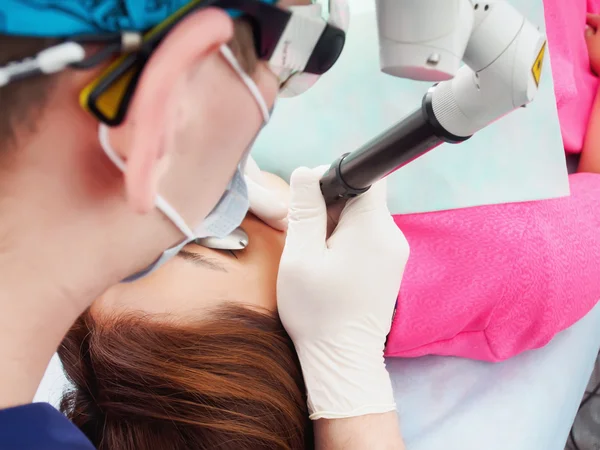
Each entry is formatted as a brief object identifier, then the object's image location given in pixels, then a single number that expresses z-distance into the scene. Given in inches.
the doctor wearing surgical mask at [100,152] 11.9
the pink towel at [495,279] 32.9
